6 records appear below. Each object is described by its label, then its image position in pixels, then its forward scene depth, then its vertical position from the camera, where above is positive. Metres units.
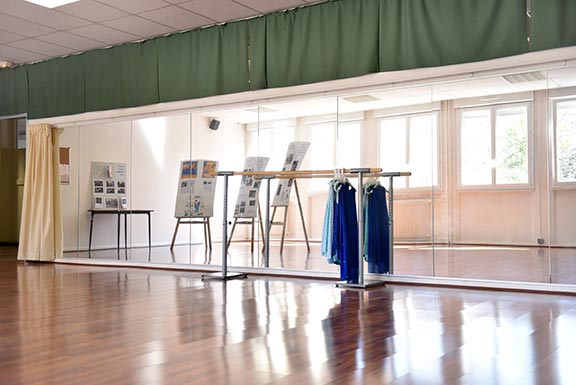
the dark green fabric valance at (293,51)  5.25 +1.64
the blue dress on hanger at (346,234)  5.62 -0.23
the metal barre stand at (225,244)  6.21 -0.34
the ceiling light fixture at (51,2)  6.23 +2.14
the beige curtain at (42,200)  8.54 +0.18
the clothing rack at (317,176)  5.53 +0.04
